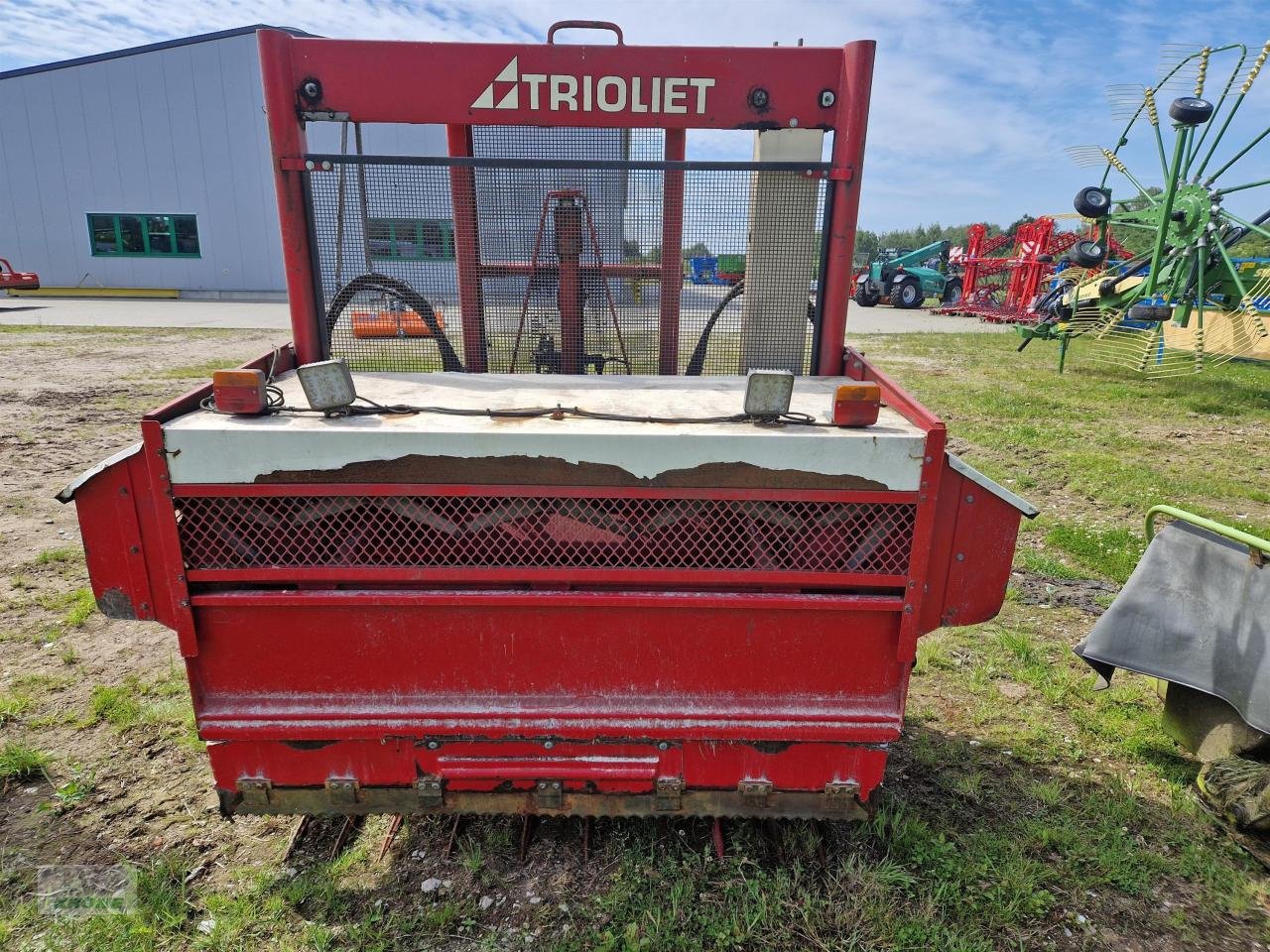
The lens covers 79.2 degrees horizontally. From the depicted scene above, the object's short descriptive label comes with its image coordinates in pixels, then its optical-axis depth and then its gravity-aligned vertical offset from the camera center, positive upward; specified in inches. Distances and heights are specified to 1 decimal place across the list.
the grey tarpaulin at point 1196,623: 104.7 -48.1
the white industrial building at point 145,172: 823.7 +92.1
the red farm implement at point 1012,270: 740.6 +3.4
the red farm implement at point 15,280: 789.2 -24.1
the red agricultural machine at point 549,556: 77.7 -30.4
